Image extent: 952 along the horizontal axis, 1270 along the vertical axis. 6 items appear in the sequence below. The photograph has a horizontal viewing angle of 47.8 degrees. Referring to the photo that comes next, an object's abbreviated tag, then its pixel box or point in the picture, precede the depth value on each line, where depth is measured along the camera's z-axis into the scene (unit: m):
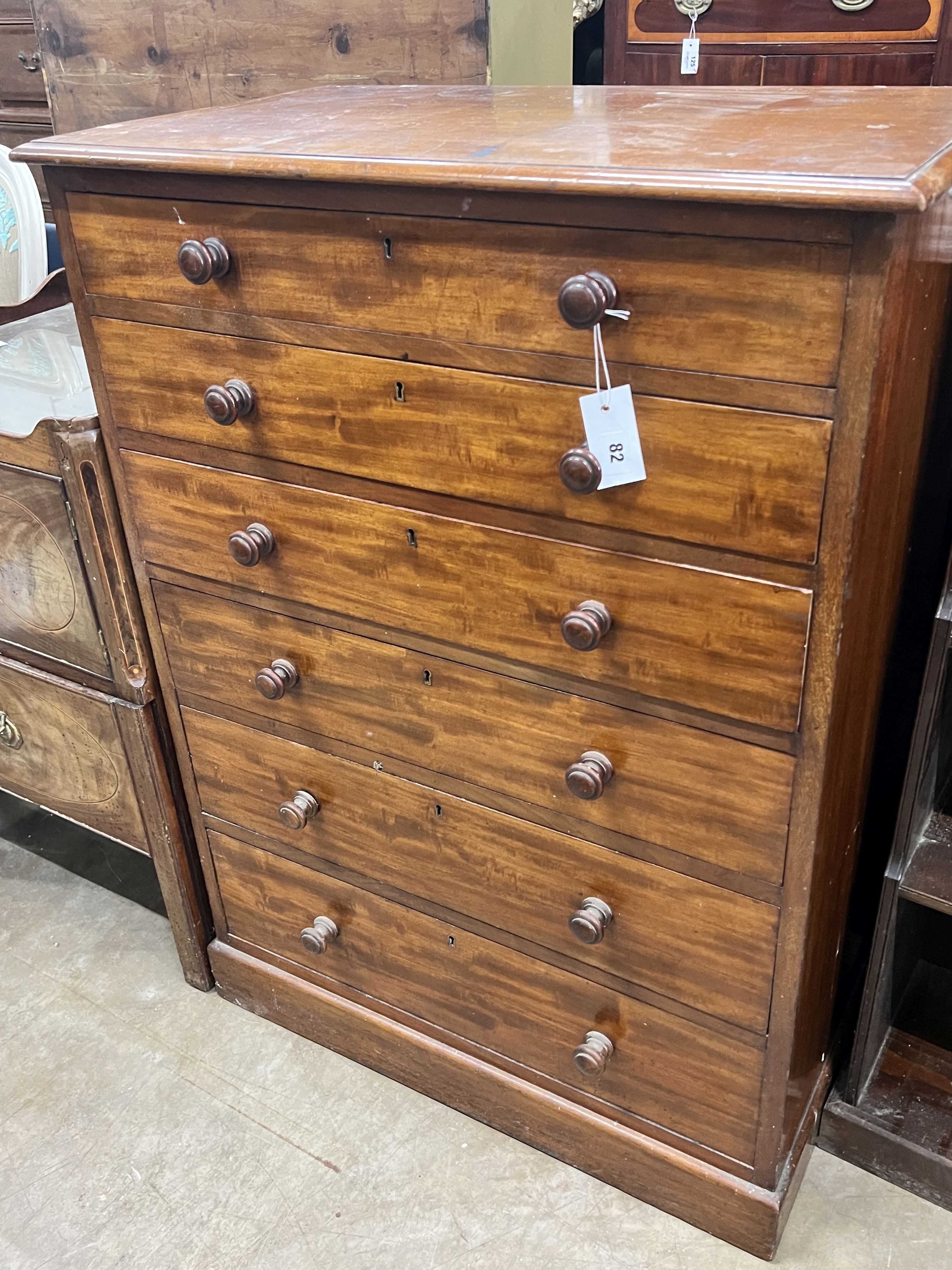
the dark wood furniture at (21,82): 2.34
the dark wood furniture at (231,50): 1.58
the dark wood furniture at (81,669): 1.46
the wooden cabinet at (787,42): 1.71
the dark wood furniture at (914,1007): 1.26
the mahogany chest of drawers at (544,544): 0.90
